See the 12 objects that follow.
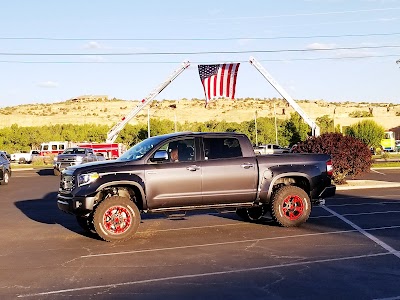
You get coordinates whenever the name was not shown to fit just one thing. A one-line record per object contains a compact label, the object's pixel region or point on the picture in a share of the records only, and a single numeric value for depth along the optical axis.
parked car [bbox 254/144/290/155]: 60.29
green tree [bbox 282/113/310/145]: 72.12
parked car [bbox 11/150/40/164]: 68.41
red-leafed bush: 21.53
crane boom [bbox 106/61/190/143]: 48.72
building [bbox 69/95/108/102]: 135.52
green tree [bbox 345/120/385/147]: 66.46
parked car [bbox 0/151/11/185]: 29.08
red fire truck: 50.88
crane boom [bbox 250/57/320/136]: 41.47
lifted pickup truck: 11.88
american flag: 36.88
